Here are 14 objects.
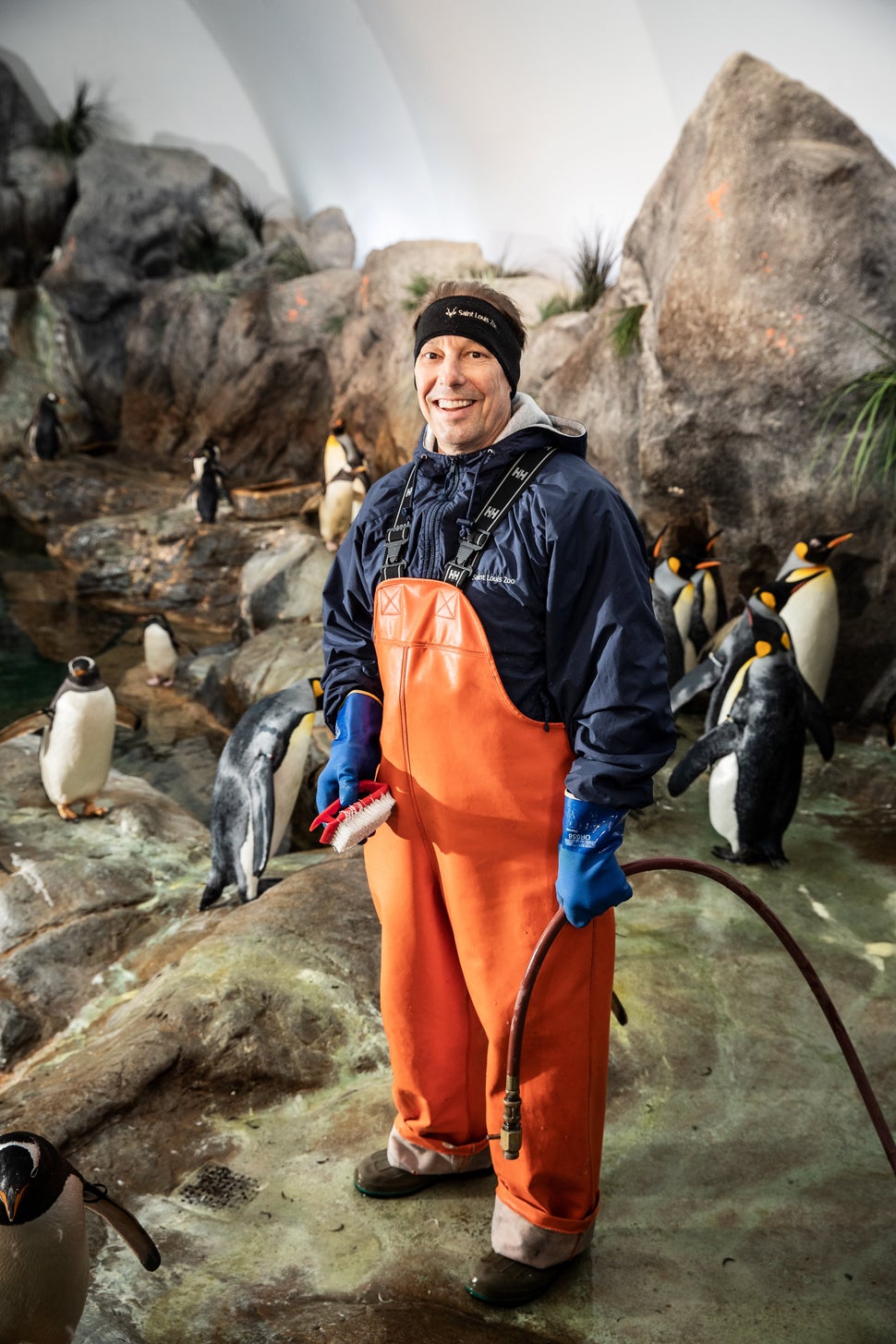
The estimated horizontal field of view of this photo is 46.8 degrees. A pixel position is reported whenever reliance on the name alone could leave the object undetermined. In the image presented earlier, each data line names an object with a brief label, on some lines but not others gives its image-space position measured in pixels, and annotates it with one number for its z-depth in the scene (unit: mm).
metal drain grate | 2090
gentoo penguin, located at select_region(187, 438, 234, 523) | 9320
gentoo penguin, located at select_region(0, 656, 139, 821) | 4465
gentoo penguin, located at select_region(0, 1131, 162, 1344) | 1631
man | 1619
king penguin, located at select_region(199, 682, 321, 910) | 3910
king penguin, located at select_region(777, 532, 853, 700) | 4957
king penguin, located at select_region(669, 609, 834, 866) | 3646
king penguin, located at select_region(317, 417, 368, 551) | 8141
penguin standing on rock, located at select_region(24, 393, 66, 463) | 11281
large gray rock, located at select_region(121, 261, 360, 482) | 11109
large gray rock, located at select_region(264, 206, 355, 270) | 12445
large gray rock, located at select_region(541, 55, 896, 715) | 5062
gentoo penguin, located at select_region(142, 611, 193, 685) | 7109
